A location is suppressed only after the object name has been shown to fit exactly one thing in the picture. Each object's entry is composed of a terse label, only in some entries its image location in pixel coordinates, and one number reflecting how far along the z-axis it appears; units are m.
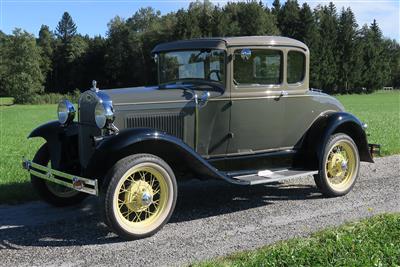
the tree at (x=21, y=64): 69.44
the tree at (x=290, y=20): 77.75
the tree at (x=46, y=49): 84.00
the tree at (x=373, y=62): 78.56
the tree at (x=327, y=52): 70.53
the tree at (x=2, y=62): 73.92
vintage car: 5.13
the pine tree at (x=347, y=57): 74.81
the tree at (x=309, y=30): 73.31
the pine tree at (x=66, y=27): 113.19
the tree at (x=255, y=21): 70.81
